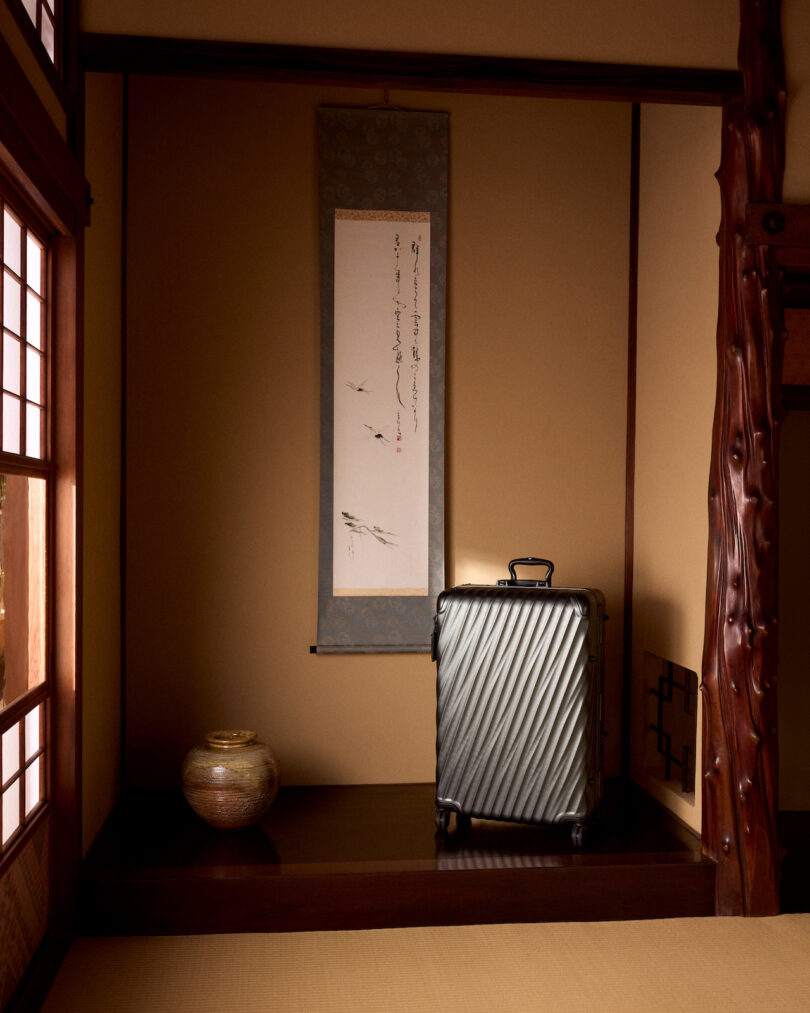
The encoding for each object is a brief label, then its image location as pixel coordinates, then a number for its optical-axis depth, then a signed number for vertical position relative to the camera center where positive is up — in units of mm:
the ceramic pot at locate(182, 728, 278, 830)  3072 -973
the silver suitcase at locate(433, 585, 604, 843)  3053 -699
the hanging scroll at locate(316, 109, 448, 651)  3648 +481
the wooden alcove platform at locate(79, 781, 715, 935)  2713 -1161
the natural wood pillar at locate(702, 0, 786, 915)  2871 -39
